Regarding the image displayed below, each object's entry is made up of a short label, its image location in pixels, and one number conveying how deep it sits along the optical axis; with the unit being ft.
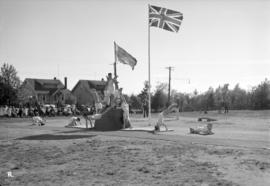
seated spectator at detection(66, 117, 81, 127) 72.08
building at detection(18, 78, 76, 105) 269.64
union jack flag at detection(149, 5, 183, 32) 64.54
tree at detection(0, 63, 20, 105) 157.28
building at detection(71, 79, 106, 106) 295.56
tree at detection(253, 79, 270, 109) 166.40
